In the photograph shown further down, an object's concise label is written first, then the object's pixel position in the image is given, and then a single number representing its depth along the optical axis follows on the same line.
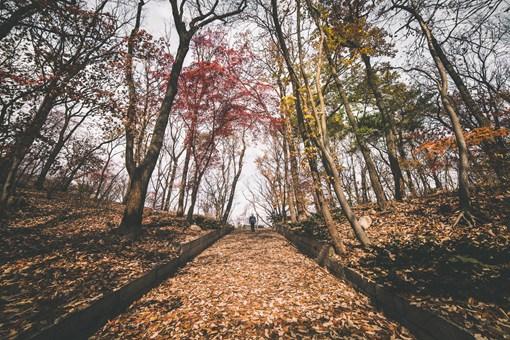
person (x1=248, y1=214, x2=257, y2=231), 18.42
